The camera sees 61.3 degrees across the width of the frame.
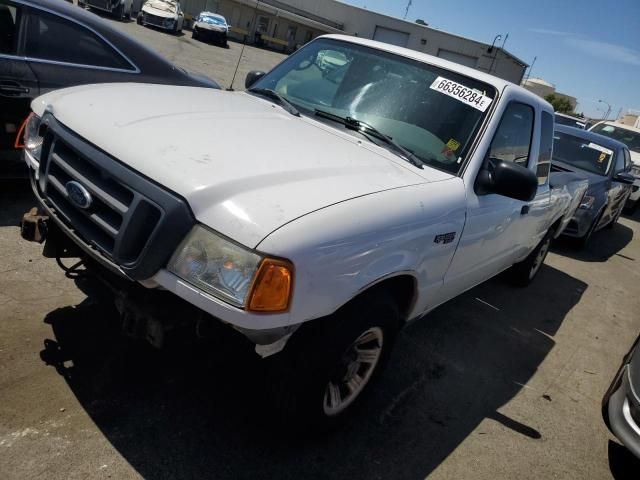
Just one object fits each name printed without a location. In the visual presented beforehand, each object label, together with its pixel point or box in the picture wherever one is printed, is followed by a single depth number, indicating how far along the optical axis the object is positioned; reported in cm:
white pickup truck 201
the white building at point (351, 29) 4200
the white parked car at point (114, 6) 2441
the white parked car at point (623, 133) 1467
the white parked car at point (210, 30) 2883
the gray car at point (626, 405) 295
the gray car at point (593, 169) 785
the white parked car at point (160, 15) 2667
